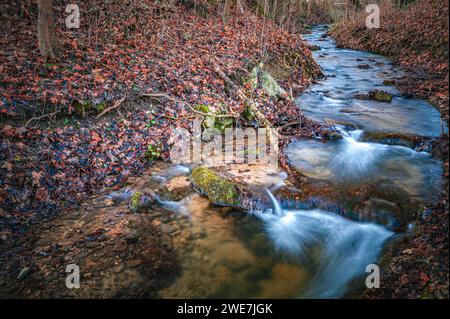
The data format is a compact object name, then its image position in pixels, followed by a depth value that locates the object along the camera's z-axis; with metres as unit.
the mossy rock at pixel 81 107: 7.60
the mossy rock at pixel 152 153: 7.92
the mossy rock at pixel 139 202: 6.25
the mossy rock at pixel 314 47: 22.05
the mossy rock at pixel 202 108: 9.23
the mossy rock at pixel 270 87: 11.05
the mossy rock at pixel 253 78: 10.98
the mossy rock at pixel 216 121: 9.16
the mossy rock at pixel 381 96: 11.73
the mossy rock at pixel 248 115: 9.87
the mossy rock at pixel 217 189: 6.40
